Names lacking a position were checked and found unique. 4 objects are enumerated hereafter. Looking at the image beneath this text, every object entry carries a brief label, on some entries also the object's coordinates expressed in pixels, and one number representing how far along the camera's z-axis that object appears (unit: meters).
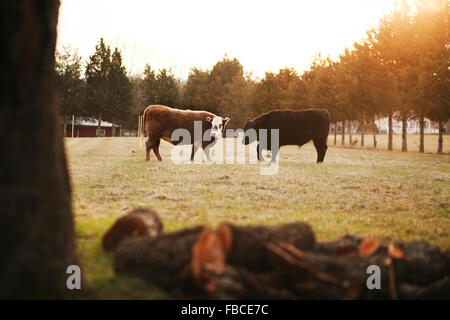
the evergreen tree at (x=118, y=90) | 59.19
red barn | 62.62
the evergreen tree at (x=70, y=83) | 57.69
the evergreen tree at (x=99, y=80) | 58.75
